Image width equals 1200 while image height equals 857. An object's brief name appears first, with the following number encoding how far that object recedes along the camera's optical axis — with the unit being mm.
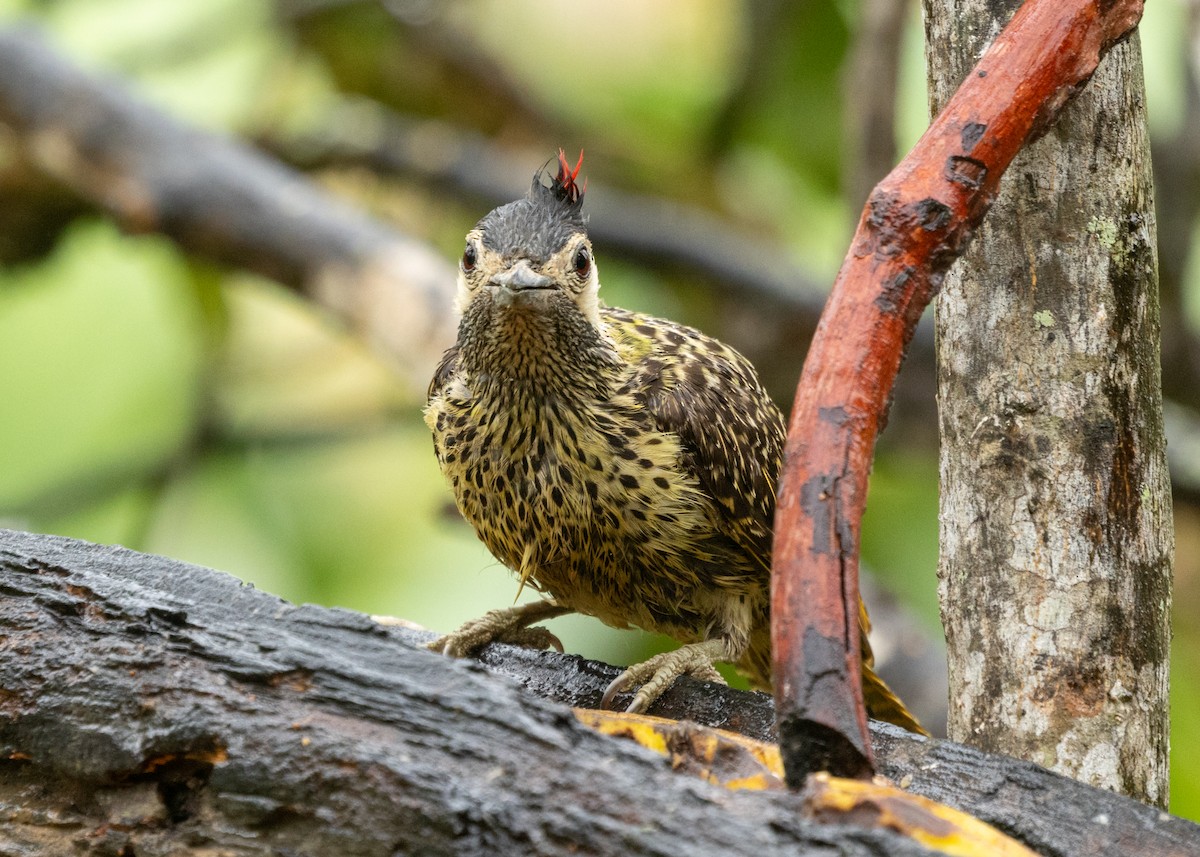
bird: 6102
